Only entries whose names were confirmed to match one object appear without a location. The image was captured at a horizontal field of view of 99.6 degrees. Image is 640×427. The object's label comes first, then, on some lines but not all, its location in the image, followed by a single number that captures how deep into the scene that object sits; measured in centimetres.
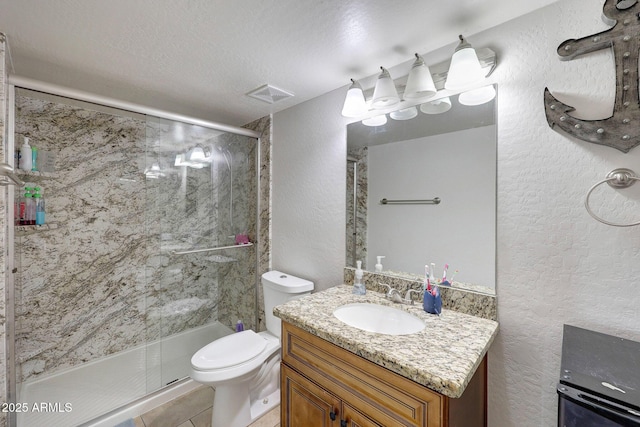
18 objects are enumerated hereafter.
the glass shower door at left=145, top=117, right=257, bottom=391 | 214
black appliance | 58
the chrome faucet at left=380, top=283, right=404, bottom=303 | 141
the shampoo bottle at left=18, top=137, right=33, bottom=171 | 168
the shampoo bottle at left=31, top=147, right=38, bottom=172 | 177
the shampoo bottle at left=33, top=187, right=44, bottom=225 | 180
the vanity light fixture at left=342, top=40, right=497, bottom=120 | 118
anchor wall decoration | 91
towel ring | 91
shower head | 233
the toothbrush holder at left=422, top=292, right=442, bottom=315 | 125
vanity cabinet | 85
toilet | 151
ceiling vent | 183
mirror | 126
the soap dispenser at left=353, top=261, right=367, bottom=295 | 156
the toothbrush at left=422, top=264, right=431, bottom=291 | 132
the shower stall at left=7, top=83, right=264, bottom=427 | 192
